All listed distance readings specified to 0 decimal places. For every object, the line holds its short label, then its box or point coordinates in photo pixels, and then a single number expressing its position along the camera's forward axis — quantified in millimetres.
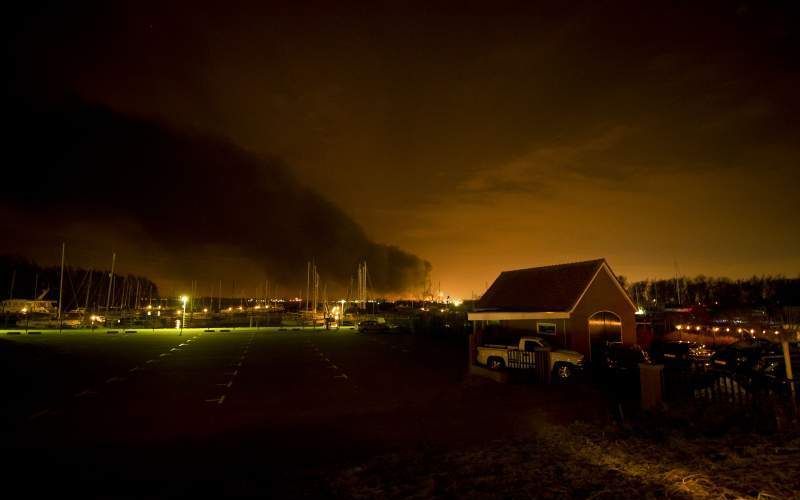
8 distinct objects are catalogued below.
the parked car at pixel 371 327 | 54219
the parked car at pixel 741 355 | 21817
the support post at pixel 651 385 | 13273
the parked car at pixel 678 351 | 25519
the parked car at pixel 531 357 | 19438
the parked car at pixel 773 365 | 20016
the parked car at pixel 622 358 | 20109
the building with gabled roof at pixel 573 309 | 25766
